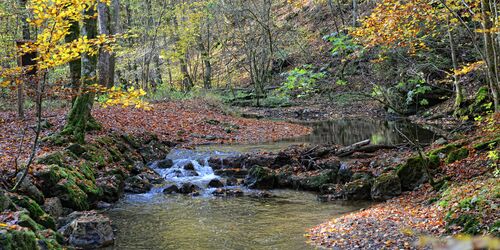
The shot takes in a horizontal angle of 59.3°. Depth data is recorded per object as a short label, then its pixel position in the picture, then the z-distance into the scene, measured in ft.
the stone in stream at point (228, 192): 41.16
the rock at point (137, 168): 48.83
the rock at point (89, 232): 26.89
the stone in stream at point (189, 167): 51.46
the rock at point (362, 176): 40.88
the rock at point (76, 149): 43.21
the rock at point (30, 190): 29.78
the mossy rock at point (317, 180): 42.68
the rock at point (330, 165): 46.93
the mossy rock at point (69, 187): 33.55
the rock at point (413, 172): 36.99
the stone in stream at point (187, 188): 42.46
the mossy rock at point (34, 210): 26.73
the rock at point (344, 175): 43.21
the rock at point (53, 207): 30.66
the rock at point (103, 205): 36.65
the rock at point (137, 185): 42.37
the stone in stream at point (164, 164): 52.16
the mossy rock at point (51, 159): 36.65
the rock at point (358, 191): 38.58
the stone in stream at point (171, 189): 42.50
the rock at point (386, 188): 37.01
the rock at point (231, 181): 45.46
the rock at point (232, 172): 49.34
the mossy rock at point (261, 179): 44.01
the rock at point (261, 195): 40.42
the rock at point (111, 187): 38.63
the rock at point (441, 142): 44.74
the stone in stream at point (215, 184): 44.75
